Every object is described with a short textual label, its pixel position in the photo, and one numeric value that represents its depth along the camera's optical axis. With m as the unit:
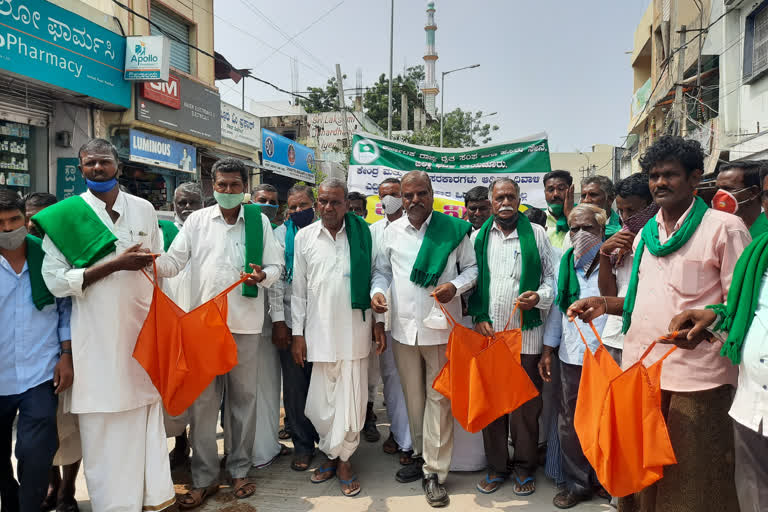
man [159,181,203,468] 3.99
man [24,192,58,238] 4.21
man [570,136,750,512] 2.37
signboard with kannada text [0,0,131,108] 7.88
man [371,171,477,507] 3.60
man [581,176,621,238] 4.00
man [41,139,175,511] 2.91
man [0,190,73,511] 2.78
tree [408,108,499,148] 34.72
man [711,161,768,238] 3.46
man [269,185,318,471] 3.98
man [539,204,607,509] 3.44
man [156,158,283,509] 3.60
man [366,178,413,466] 4.24
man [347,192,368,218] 6.05
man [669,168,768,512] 2.06
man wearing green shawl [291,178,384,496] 3.74
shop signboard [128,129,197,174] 11.11
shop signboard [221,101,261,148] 14.65
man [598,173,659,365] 3.02
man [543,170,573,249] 4.24
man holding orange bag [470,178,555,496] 3.64
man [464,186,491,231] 4.64
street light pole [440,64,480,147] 27.56
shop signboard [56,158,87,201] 9.54
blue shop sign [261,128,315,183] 17.39
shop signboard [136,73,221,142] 11.09
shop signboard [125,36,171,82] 10.39
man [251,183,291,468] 4.21
